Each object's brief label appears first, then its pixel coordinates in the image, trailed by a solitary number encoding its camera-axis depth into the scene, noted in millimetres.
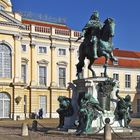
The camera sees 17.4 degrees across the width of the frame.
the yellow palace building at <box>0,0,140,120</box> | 52594
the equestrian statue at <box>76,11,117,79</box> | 20422
